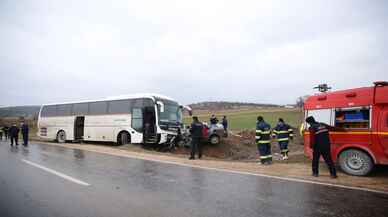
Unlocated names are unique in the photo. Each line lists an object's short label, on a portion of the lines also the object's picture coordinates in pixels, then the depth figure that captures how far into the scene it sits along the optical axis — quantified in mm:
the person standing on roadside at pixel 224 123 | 20445
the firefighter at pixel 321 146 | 6992
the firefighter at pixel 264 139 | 9812
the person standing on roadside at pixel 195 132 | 11375
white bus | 15594
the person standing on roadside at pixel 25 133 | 17088
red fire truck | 7043
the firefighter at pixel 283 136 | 11886
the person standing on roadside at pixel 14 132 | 17594
